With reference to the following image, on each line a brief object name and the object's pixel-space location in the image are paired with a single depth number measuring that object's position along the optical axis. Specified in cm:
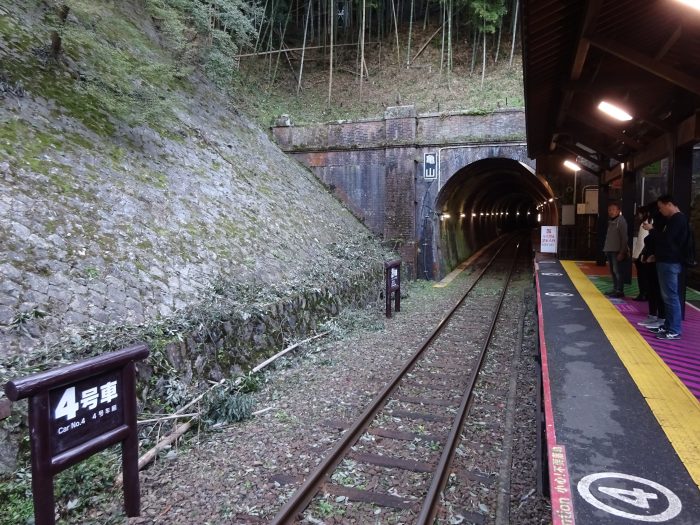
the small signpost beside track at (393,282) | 1052
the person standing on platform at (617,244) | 775
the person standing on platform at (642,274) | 741
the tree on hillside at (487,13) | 2434
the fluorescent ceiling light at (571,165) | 1316
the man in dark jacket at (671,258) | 524
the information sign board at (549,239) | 1513
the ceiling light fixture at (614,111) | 675
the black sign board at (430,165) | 1571
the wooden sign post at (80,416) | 277
